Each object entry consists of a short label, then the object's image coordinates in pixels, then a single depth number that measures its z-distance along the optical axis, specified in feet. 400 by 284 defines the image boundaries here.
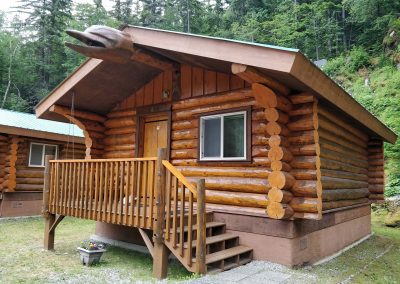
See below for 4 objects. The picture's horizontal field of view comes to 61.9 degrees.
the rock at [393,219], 38.00
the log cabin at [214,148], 17.13
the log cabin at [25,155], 39.45
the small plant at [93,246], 19.81
